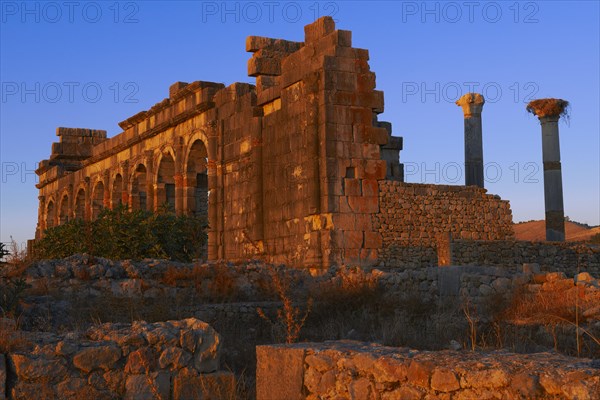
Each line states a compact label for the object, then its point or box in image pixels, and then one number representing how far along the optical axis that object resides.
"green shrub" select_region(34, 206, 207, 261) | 15.44
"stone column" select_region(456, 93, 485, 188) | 22.67
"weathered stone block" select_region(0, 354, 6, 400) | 5.44
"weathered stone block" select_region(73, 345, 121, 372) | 5.70
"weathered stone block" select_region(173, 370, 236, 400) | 5.88
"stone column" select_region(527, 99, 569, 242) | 22.80
